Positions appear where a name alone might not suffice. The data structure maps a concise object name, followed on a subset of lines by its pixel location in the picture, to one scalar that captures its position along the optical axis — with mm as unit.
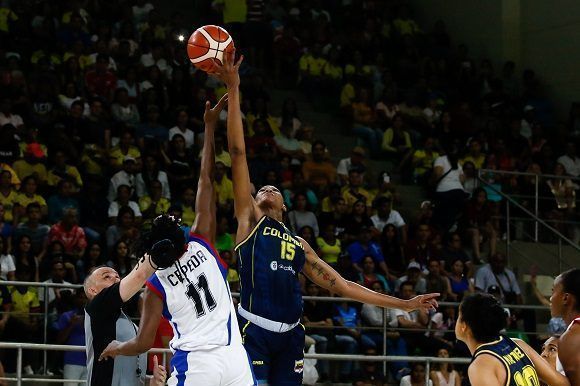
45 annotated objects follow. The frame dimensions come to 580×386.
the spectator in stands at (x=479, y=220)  16781
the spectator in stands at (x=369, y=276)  14422
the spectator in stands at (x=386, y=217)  16203
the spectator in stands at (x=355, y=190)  16438
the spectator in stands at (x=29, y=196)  13838
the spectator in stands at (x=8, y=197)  13586
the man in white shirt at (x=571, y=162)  19031
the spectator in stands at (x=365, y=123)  18703
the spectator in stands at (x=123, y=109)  16156
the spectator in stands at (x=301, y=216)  15188
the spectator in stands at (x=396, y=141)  18531
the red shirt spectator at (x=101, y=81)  16344
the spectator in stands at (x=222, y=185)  15461
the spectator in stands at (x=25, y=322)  12344
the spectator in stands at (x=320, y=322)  13398
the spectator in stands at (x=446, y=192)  17125
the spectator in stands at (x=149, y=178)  14898
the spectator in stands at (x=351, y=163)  17125
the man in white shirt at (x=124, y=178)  14672
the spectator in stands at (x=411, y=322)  14156
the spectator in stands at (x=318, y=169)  16656
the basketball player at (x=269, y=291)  7484
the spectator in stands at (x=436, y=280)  15078
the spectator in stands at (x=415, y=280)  14781
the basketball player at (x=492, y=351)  6074
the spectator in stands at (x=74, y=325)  12125
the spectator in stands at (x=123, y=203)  14266
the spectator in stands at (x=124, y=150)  15188
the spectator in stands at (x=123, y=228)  13656
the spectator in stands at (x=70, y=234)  13320
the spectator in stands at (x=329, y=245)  14905
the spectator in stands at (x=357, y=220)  15703
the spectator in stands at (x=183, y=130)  16109
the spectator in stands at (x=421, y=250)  15766
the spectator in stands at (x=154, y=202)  14570
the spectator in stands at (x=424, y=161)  18125
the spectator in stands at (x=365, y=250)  15062
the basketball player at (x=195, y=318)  6121
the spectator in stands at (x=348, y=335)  13453
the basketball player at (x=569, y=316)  6461
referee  6959
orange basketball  7361
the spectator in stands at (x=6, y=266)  12719
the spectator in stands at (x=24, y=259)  12914
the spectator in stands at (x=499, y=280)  15719
